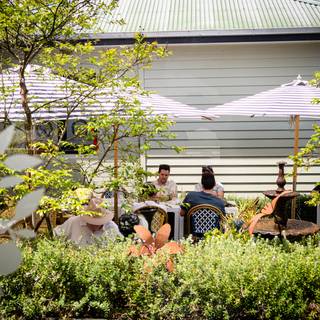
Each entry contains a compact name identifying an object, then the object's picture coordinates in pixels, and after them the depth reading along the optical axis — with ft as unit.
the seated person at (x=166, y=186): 22.79
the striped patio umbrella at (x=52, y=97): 14.29
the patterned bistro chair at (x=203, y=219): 17.34
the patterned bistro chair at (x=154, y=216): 18.16
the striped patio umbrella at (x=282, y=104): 19.79
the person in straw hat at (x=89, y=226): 14.92
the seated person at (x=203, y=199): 17.54
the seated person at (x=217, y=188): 22.92
